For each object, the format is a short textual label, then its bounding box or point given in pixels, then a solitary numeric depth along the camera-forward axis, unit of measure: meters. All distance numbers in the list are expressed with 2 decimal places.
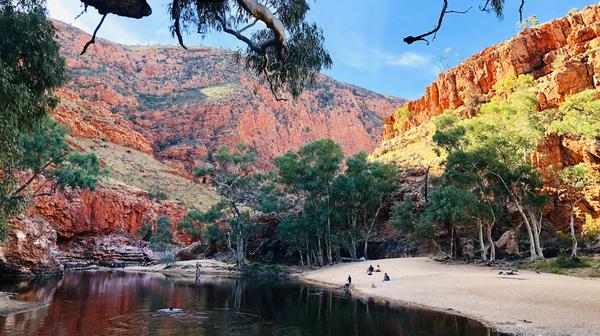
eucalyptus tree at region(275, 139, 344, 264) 38.22
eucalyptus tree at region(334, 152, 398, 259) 36.91
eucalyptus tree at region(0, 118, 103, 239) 17.36
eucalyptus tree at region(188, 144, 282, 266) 43.44
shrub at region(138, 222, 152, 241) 57.34
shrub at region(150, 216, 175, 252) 54.53
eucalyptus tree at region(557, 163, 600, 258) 22.47
